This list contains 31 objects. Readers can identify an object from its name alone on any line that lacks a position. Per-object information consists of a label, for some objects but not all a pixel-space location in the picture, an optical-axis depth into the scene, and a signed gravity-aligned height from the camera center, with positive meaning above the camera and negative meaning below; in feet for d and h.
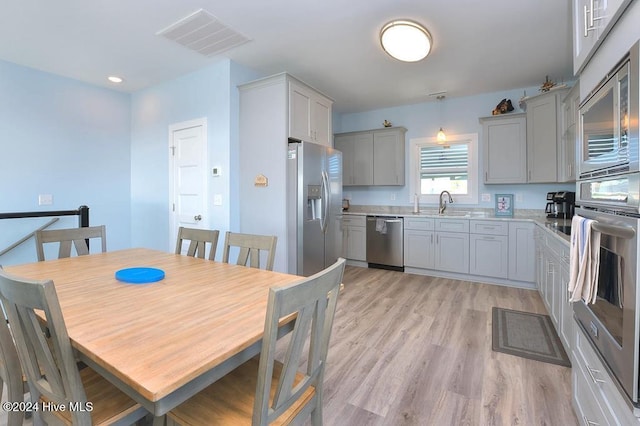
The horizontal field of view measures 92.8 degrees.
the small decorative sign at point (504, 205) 14.38 +0.23
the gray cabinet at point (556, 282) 6.79 -1.96
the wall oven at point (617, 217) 3.09 -0.08
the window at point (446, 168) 15.39 +2.20
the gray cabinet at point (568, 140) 10.38 +2.62
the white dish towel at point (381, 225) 15.51 -0.78
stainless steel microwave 3.16 +1.10
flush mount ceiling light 8.37 +4.87
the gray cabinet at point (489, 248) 12.96 -1.68
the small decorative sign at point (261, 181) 10.79 +1.04
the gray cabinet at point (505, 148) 13.32 +2.80
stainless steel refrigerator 10.54 +0.11
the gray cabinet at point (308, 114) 10.80 +3.68
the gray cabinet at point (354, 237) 16.38 -1.48
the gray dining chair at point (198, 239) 7.22 -0.72
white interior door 11.75 +1.41
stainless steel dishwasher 15.30 -1.65
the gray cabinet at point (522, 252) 12.41 -1.73
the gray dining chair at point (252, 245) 6.20 -0.76
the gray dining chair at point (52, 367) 2.91 -1.66
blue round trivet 5.15 -1.14
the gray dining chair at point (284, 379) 2.89 -1.97
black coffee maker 11.62 +0.24
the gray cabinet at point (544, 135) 11.88 +3.04
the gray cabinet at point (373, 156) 16.46 +3.01
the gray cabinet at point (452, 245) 13.79 -1.64
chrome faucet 15.76 +0.30
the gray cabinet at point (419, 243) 14.53 -1.59
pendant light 14.33 +3.55
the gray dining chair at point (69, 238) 7.09 -0.69
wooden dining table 2.69 -1.31
